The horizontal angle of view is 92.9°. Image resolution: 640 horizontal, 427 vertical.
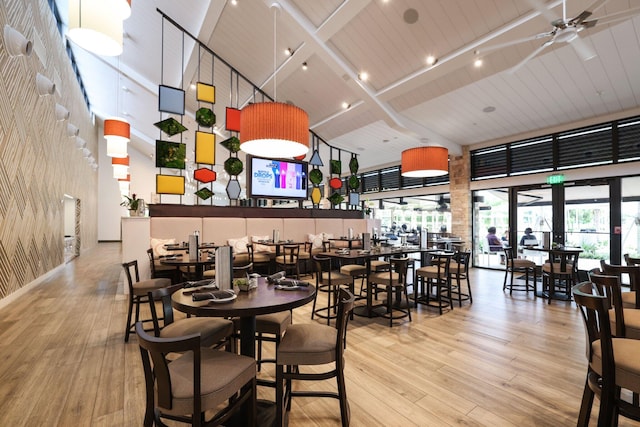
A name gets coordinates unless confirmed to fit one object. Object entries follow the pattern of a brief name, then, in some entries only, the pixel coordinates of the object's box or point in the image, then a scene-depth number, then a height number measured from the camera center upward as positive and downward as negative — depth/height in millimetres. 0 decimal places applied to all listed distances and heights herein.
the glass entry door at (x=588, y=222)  6559 -124
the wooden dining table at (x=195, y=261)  3929 -597
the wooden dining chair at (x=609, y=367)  1541 -790
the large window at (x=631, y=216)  6148 -6
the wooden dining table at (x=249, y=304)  1803 -551
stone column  8672 +593
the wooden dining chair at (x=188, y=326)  2193 -828
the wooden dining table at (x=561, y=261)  5188 -778
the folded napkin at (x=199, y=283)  2377 -529
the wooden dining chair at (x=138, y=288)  3398 -834
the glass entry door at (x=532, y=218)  7441 -44
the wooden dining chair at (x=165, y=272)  5535 -1036
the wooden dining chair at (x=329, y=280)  3912 -854
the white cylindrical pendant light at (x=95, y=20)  2359 +1560
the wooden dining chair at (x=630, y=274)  2764 -573
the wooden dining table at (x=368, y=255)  4305 -564
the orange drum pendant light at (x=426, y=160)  4832 +914
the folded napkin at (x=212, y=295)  1965 -518
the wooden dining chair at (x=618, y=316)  2203 -761
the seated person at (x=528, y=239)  7603 -573
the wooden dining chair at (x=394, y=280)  4012 -866
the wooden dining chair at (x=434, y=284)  4488 -1039
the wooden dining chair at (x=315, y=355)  1871 -864
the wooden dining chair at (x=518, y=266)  5629 -943
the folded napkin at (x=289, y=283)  2340 -529
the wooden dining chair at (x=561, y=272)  5121 -973
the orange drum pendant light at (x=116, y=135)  6238 +1679
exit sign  6961 +857
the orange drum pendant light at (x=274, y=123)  2676 +838
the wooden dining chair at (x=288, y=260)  5705 -928
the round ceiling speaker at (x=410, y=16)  4629 +3113
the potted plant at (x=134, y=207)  5789 +182
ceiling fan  2885 +1934
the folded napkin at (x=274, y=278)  2521 -523
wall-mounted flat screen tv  7215 +947
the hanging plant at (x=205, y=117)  6527 +2141
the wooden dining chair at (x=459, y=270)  4684 -868
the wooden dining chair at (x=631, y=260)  3832 -571
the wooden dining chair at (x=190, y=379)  1350 -820
